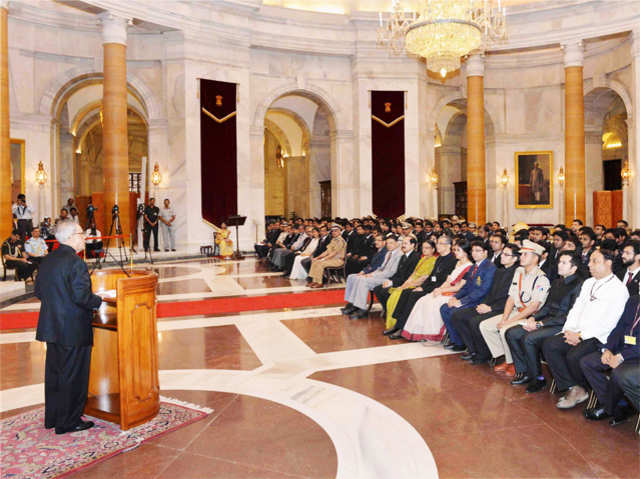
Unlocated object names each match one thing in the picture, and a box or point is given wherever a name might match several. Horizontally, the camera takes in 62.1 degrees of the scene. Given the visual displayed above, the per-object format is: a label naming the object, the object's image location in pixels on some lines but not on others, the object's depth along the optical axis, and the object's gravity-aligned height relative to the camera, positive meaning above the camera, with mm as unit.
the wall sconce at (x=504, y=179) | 20967 +1710
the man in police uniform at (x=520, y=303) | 5086 -785
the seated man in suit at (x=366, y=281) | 7758 -839
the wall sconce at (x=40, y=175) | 15586 +1548
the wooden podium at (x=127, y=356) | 3766 -985
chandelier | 10727 +3999
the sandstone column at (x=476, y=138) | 18312 +2926
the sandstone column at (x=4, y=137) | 11750 +2039
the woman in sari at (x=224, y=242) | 15742 -496
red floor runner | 7659 -1298
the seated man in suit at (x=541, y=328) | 4633 -946
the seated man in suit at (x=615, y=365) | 3752 -1035
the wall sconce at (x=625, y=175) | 18828 +1616
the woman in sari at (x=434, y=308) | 6113 -988
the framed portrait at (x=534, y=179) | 20469 +1670
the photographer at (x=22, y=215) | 13110 +318
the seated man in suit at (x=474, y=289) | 5855 -744
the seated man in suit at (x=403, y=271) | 7350 -672
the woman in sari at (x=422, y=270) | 7015 -631
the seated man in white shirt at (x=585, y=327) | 4145 -840
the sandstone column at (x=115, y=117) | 14289 +3000
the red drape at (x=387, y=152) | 18781 +2528
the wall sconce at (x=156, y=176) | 16453 +1555
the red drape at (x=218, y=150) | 16562 +2374
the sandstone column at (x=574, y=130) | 17062 +2968
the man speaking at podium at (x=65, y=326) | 3752 -703
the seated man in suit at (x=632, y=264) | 4746 -416
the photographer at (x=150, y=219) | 15562 +214
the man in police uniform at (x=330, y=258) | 10539 -690
